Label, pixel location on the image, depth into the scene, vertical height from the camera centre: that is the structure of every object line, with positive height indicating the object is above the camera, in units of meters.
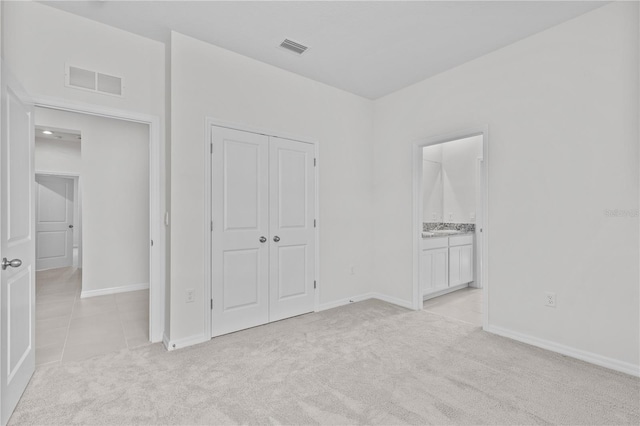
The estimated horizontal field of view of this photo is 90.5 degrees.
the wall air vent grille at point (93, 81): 2.56 +1.11
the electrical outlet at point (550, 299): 2.74 -0.75
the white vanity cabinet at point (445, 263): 4.14 -0.71
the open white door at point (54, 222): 6.64 -0.16
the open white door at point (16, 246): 1.80 -0.20
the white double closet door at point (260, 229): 3.07 -0.16
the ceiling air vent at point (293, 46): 2.97 +1.61
